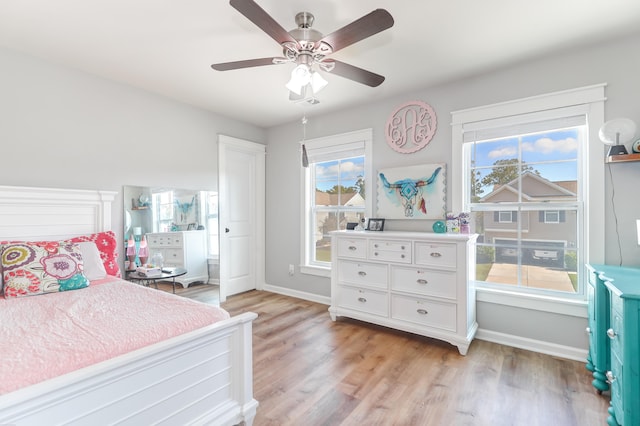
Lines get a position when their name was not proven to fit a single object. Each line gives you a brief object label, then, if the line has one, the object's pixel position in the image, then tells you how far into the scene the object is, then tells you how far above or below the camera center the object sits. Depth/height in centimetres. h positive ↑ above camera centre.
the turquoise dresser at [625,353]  135 -66
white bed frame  100 -70
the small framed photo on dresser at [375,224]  326 -11
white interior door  398 +1
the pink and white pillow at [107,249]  258 -30
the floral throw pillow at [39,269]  192 -36
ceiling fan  146 +97
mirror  305 +4
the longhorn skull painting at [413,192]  301 +23
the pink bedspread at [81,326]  107 -51
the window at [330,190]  363 +31
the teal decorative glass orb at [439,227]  291 -13
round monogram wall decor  308 +92
